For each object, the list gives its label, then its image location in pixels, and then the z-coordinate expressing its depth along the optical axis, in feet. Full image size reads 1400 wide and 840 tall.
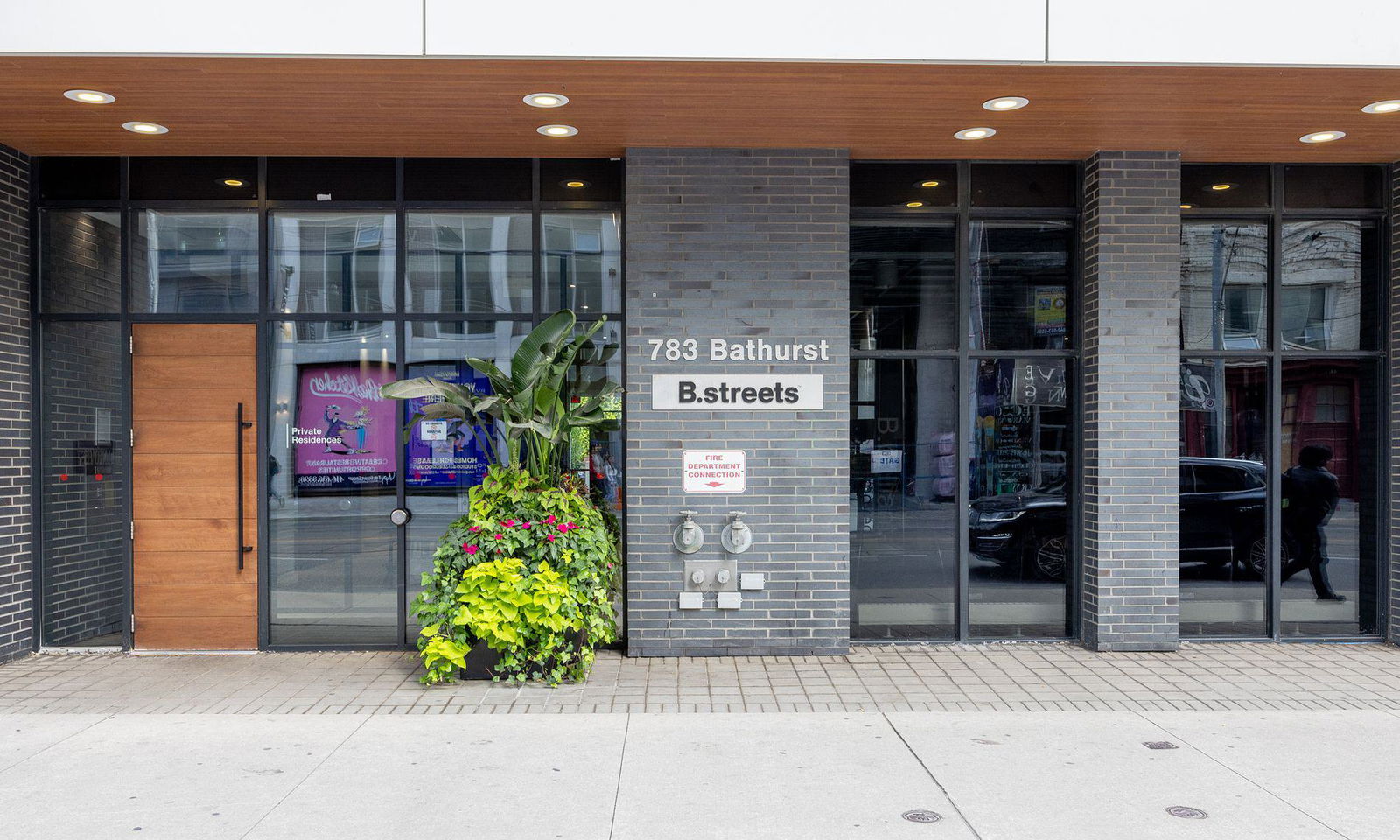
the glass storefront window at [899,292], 24.67
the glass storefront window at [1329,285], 25.45
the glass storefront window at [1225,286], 25.23
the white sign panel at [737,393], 22.97
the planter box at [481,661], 20.95
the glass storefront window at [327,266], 24.00
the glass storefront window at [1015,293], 24.85
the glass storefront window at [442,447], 24.00
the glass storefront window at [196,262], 23.86
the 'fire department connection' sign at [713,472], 23.00
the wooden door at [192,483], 23.75
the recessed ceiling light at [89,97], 18.88
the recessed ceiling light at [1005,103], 19.70
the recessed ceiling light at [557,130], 21.44
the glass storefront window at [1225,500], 25.25
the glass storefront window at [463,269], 24.06
